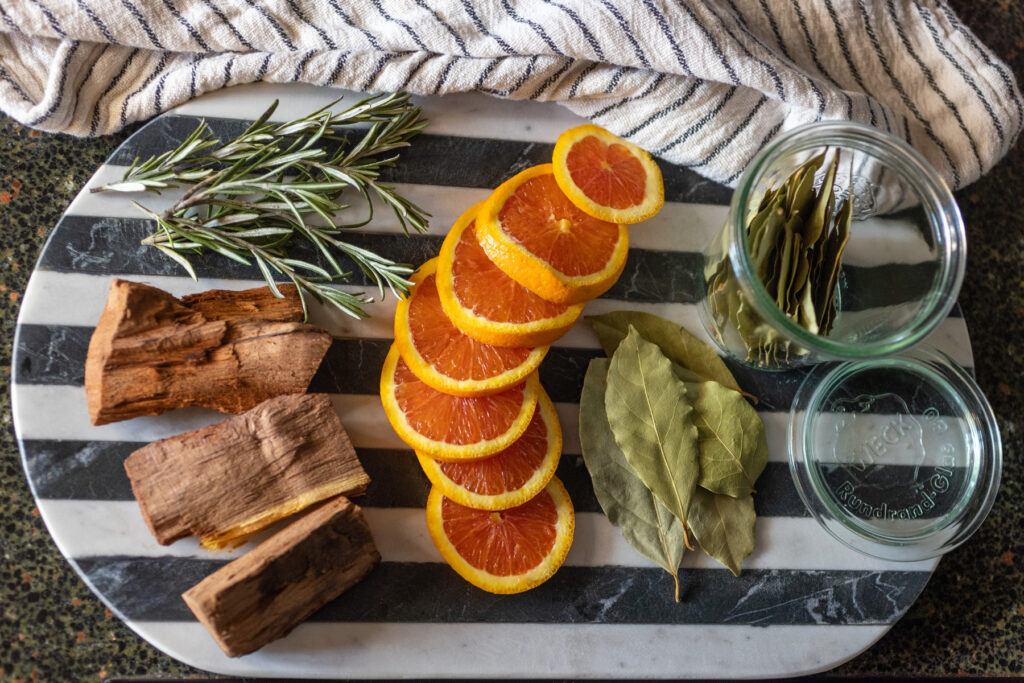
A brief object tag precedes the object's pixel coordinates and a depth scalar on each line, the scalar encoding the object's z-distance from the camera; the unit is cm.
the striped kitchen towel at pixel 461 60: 67
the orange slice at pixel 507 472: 65
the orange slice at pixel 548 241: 64
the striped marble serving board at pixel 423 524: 66
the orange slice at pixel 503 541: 66
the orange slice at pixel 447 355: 65
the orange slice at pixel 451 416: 65
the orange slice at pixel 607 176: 66
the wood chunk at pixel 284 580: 63
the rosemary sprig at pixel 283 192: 66
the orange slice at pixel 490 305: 65
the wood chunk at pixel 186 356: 64
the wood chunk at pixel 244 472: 64
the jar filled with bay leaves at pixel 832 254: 64
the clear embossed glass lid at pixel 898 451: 68
